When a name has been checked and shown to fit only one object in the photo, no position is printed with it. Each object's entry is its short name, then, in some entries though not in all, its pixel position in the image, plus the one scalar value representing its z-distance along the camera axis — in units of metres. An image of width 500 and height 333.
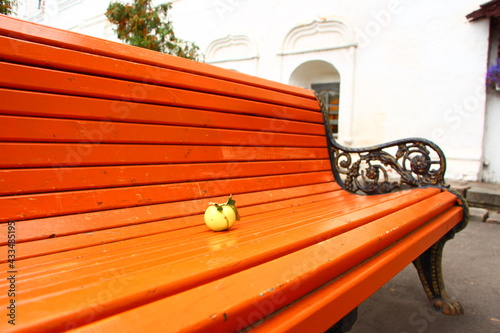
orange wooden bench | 0.60
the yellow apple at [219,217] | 1.21
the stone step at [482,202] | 4.05
